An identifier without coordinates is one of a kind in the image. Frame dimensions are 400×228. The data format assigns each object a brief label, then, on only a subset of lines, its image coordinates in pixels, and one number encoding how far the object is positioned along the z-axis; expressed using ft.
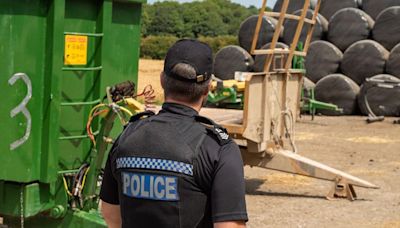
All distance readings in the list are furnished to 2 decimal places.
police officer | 7.53
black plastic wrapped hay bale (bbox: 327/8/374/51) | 51.31
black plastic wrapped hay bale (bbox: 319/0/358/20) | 54.39
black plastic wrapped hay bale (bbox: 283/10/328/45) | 53.16
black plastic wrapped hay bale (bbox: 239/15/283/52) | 53.57
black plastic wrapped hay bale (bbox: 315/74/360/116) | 49.24
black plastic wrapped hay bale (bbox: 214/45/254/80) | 52.01
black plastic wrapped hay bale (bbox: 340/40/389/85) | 48.88
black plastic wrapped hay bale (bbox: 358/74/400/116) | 46.93
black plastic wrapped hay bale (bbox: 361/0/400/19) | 52.75
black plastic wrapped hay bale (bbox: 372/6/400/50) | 49.75
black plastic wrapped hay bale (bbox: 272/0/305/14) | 55.47
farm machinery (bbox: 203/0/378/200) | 23.98
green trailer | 14.15
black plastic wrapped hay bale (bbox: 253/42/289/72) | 51.66
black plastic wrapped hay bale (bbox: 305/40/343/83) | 51.21
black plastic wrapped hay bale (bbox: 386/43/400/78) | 48.01
